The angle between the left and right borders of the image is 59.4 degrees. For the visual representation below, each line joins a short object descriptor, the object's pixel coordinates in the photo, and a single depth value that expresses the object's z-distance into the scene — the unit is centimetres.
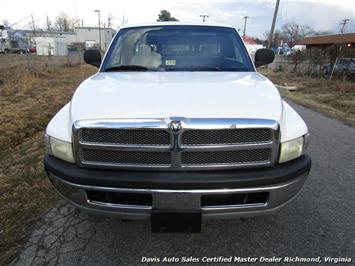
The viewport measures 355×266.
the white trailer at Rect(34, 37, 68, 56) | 5259
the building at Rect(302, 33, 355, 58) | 2016
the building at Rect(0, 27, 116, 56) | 5303
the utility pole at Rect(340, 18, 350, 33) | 7705
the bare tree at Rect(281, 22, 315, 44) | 8738
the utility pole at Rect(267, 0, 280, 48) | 2558
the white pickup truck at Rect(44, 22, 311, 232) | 220
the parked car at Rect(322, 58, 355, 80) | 2109
